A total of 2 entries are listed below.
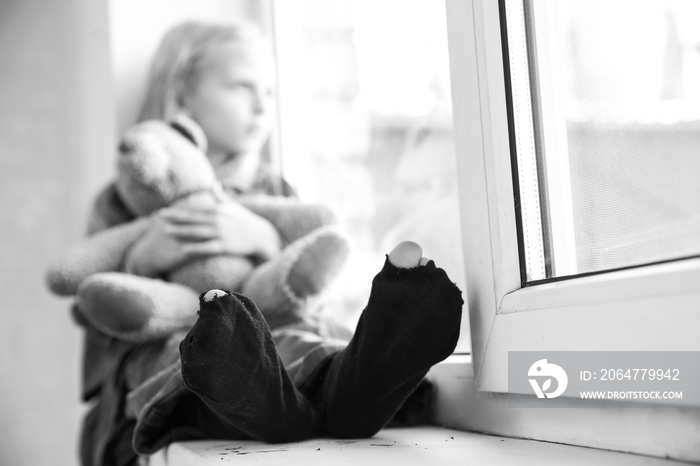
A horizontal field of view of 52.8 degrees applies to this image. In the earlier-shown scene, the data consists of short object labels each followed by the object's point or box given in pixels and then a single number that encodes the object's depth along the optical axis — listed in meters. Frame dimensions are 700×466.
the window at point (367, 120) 1.23
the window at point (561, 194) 0.45
